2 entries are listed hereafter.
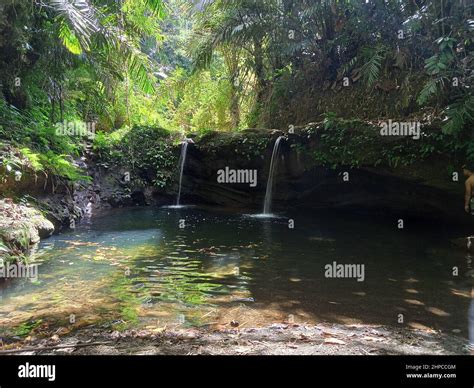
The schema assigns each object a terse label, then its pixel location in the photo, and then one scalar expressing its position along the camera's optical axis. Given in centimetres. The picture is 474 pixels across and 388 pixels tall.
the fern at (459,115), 811
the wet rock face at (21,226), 636
